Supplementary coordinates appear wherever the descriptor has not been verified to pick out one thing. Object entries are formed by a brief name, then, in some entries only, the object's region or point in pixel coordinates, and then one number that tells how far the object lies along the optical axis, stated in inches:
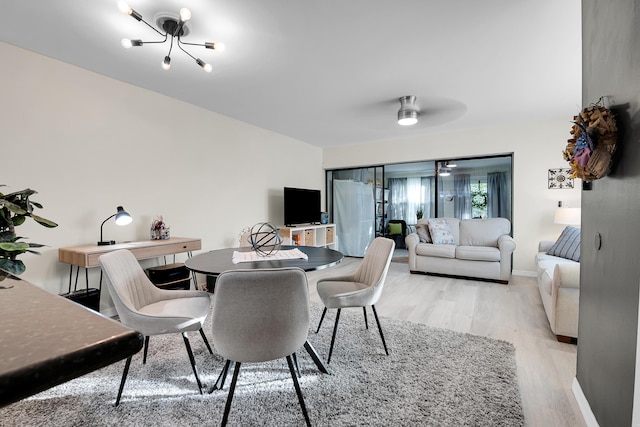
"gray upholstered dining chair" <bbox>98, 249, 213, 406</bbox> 61.6
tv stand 190.1
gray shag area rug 59.7
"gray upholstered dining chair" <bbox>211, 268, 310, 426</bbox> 50.9
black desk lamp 106.7
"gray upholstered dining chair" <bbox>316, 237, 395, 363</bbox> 78.0
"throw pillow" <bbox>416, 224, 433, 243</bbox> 187.9
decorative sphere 87.3
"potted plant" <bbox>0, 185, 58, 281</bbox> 30.5
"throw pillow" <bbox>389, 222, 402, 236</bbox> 268.8
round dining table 67.2
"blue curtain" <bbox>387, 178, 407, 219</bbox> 272.7
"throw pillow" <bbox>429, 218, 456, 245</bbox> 182.5
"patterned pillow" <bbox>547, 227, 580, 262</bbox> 128.6
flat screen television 196.2
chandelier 75.7
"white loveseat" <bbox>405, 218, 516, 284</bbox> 158.6
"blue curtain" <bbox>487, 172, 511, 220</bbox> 193.1
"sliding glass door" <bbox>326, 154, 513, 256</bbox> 198.4
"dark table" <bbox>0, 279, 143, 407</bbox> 12.3
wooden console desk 94.5
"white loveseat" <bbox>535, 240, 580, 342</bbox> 89.3
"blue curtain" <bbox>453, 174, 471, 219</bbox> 206.8
